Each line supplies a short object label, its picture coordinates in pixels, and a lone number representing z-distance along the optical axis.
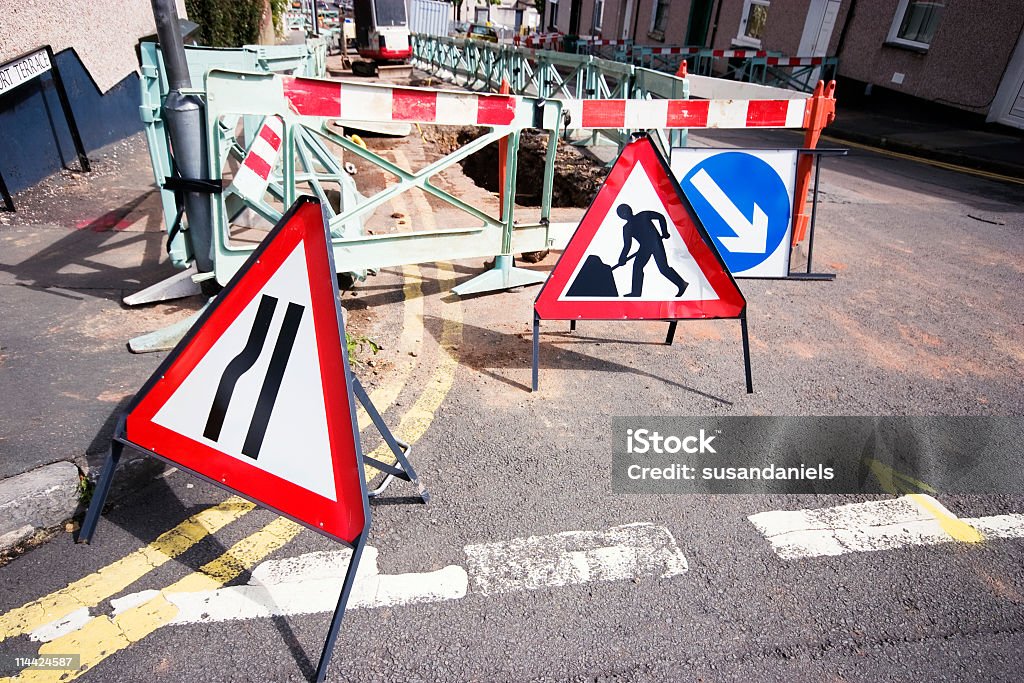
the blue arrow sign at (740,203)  4.05
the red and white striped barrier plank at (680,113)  4.58
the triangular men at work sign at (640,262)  3.61
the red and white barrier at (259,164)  3.97
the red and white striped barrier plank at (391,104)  3.73
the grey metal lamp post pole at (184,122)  3.73
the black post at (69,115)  7.02
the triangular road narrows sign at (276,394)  2.19
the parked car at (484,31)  40.97
